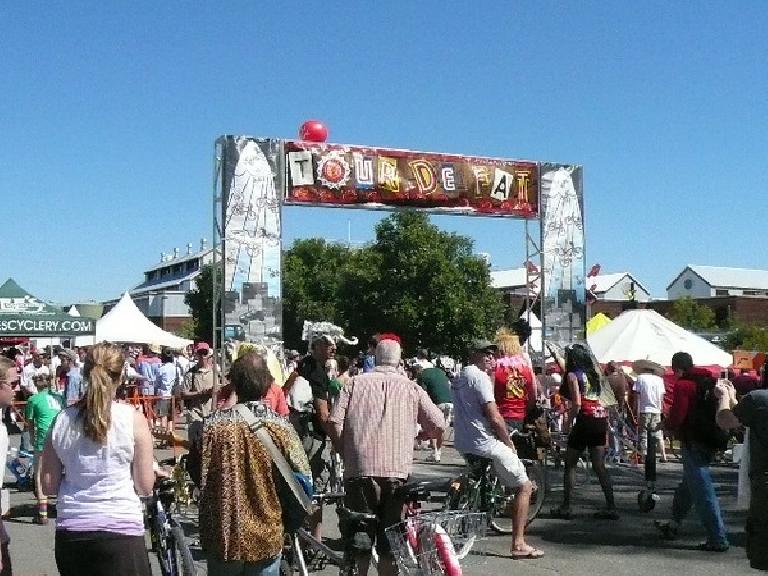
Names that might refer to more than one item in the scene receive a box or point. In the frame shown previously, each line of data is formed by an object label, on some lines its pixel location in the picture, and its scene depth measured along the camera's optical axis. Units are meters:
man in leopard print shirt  4.32
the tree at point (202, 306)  76.25
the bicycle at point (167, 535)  5.31
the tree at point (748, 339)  59.54
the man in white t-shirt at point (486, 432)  7.46
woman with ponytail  4.05
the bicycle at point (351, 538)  5.32
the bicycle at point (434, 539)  4.75
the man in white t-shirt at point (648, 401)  15.52
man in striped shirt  5.72
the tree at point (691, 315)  78.62
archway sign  15.99
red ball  16.81
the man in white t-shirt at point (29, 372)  20.31
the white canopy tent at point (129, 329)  28.69
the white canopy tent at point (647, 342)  18.98
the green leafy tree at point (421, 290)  55.38
